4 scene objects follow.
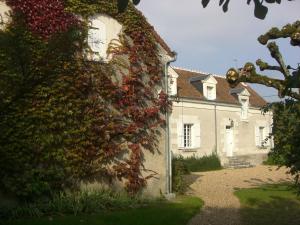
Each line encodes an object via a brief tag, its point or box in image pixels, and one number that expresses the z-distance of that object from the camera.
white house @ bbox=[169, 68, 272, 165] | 25.62
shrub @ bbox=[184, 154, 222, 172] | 24.94
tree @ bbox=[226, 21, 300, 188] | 5.79
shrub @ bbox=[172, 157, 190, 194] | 14.30
